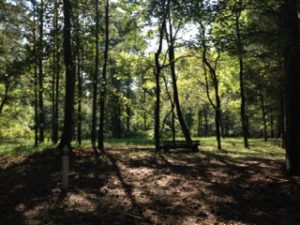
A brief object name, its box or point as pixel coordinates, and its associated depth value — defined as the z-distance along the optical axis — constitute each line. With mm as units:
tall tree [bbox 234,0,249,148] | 7866
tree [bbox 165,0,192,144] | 17377
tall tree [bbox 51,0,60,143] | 12813
